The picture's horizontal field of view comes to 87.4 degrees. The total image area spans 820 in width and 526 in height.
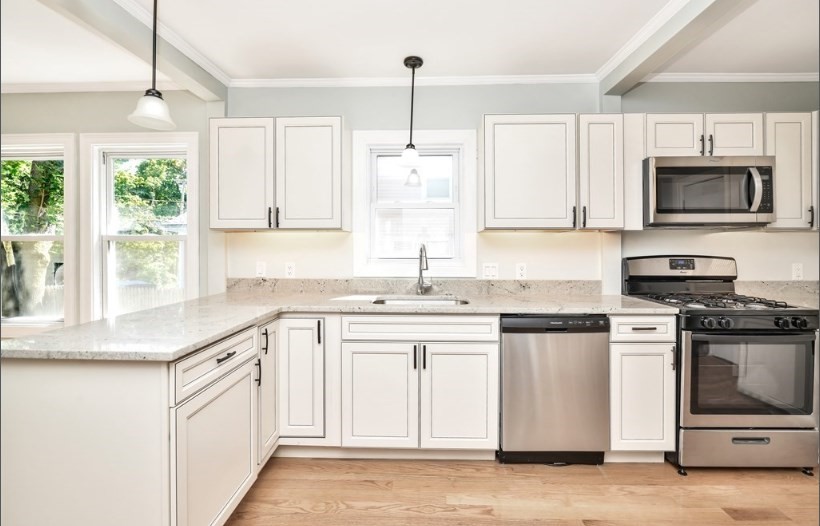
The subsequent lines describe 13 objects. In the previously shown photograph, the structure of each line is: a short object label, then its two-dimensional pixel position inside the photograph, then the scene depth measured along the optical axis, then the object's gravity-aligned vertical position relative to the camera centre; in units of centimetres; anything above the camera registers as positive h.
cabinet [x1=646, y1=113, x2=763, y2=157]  268 +80
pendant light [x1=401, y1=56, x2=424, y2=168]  256 +62
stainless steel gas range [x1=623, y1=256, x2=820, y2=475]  232 -69
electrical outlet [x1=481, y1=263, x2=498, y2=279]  304 -8
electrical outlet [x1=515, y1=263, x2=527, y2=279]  304 -7
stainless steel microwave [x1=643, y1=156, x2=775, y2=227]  257 +43
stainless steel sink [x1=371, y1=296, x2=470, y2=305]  287 -27
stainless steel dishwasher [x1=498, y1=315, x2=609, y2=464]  237 -68
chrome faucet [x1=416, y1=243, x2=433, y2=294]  288 -15
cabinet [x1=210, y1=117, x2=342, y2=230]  274 +55
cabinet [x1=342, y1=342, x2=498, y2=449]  241 -76
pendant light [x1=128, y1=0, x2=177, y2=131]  191 +66
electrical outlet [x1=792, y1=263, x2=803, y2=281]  299 -7
